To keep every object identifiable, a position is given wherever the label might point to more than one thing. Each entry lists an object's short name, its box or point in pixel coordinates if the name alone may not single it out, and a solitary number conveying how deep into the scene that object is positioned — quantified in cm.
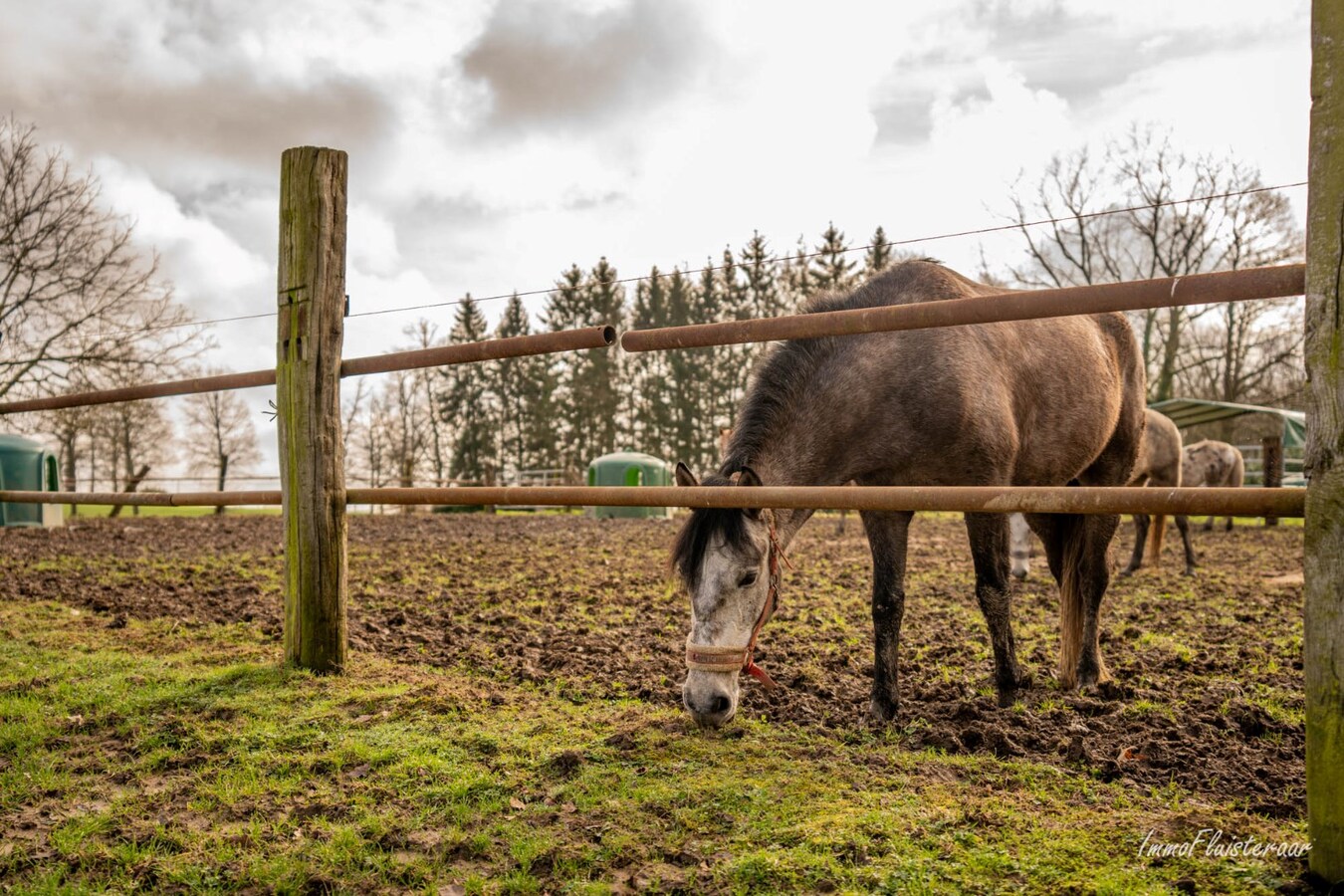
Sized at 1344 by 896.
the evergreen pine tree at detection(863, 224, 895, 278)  3331
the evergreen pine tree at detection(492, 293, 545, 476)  3891
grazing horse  339
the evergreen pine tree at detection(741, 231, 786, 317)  3641
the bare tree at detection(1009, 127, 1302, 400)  2584
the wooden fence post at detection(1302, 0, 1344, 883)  200
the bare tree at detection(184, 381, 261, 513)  4719
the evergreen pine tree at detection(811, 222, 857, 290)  3566
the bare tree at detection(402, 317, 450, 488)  4077
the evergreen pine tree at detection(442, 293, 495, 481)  3941
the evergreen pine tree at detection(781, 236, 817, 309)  3534
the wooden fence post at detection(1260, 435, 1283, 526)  1598
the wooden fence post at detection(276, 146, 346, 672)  412
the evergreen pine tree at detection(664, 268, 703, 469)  3569
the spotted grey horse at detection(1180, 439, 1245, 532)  1560
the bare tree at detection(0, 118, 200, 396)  2031
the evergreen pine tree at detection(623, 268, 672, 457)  3609
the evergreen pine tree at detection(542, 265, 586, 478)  3706
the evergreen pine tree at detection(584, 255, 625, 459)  3612
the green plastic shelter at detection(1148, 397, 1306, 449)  2154
